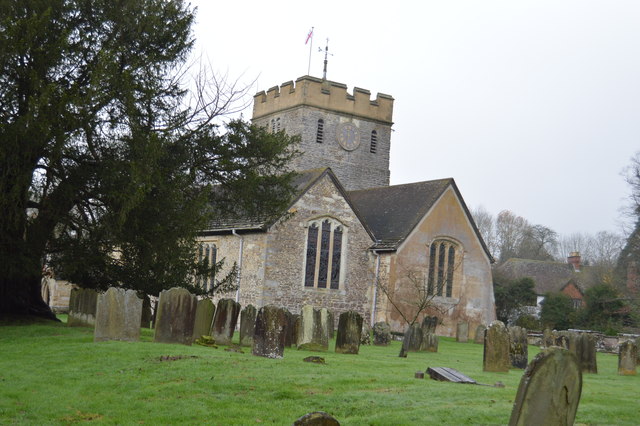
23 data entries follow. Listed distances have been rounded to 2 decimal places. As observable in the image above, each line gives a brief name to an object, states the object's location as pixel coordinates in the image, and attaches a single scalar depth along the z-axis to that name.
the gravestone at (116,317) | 17.03
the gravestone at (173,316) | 17.00
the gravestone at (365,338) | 25.31
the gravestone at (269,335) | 15.96
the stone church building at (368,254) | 32.62
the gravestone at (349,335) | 19.23
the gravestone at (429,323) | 26.70
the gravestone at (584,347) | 17.91
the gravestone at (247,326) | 19.38
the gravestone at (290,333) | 19.86
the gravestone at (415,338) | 22.94
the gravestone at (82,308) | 21.64
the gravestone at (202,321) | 18.80
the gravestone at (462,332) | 34.68
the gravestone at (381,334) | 25.02
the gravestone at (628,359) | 18.77
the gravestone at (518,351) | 18.25
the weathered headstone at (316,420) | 6.57
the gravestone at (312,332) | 19.47
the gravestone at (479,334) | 34.52
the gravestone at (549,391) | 7.79
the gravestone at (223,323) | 18.94
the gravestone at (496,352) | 16.38
